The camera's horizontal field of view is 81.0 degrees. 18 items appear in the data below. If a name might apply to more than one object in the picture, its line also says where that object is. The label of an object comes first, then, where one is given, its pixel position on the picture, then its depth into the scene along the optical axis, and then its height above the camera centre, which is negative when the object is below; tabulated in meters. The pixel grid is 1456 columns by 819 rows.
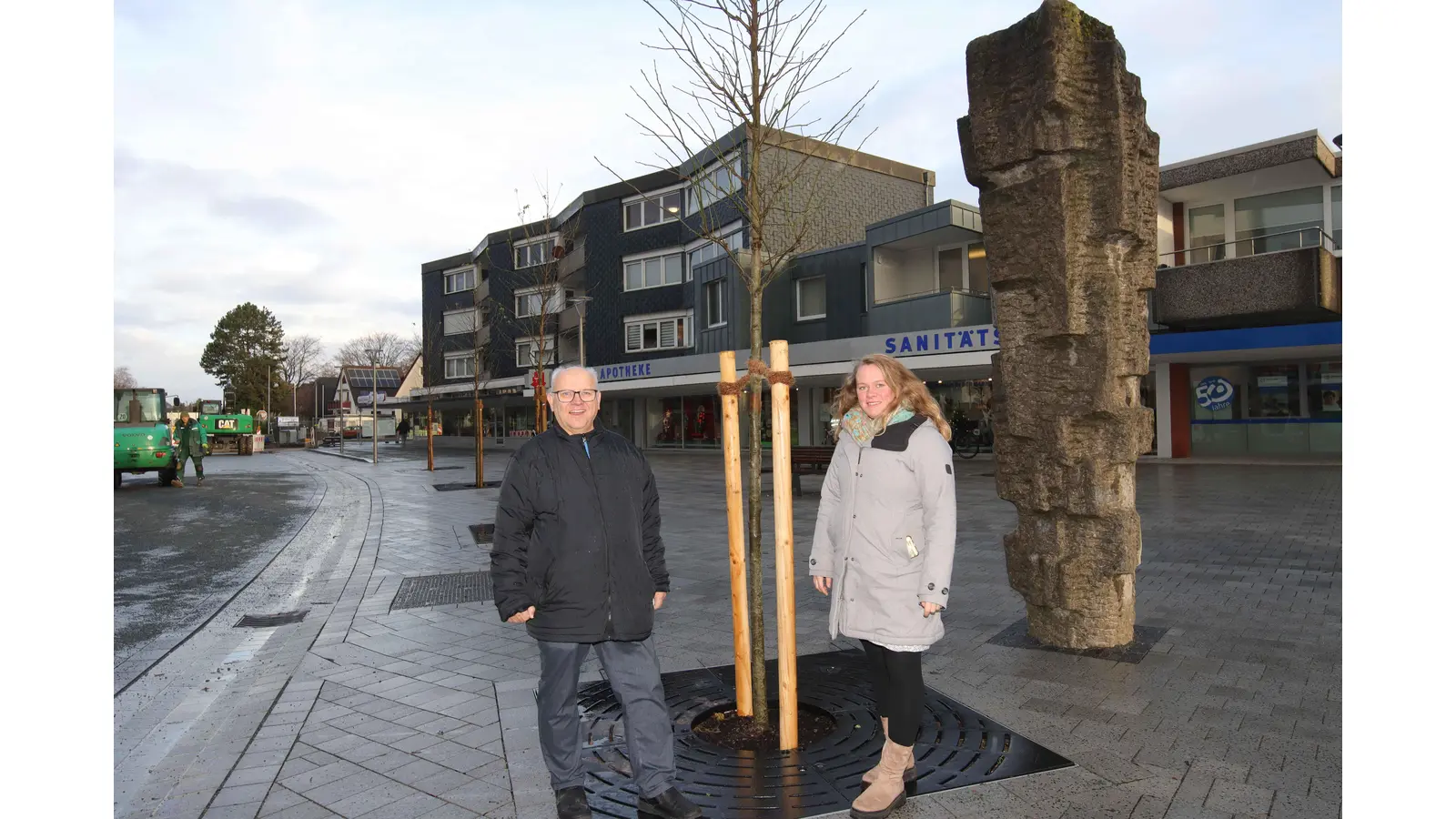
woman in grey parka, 3.10 -0.50
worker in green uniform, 21.17 -0.46
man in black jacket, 3.09 -0.61
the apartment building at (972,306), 19.62 +2.91
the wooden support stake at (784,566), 3.61 -0.66
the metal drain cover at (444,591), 6.98 -1.48
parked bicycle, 24.38 -0.86
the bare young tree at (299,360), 86.56 +6.42
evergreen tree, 81.44 +6.67
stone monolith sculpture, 4.82 +0.71
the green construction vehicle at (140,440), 19.50 -0.32
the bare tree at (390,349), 93.00 +7.89
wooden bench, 15.23 -0.82
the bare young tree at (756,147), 3.95 +1.39
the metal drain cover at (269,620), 6.67 -1.57
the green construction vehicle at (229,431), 43.78 -0.37
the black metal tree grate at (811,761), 3.22 -1.45
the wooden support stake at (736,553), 3.75 -0.61
